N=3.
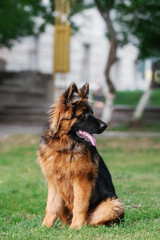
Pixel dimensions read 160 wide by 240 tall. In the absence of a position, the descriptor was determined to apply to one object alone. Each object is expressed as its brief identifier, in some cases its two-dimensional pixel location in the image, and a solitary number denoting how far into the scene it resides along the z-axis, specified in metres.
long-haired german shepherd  5.37
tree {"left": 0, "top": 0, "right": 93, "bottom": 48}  17.77
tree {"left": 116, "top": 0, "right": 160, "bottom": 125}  16.88
